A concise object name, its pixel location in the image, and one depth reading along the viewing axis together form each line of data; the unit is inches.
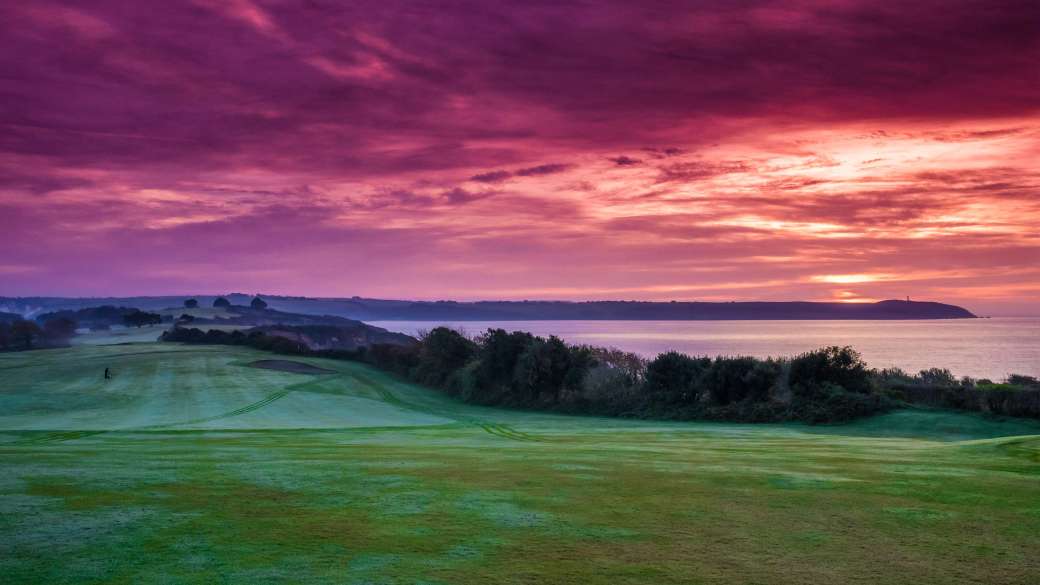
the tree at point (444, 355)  3361.2
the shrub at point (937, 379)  2404.0
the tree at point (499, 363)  3014.3
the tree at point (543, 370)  2832.2
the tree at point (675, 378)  2493.8
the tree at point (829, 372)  2250.1
